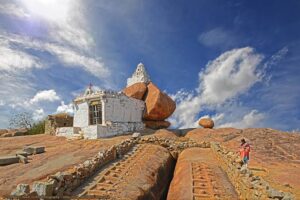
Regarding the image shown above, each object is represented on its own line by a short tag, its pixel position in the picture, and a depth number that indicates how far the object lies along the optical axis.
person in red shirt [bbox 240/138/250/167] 9.24
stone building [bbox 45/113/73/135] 20.31
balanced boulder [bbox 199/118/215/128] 22.87
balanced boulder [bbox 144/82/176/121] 22.77
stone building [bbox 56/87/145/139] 16.64
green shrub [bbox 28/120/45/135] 24.70
